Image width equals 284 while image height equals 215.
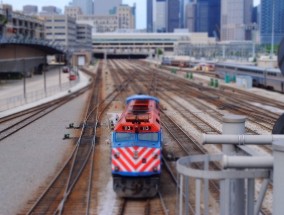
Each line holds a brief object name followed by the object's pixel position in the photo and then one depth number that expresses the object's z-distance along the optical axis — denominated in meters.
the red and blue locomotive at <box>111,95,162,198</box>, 17.73
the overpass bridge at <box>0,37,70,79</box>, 83.09
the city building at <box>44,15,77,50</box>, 197.12
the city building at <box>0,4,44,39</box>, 103.94
